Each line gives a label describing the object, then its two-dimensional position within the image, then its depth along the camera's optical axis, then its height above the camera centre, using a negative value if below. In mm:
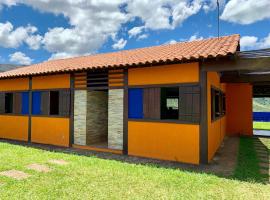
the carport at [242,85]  6586 +981
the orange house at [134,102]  7234 +10
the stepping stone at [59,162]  7242 -1773
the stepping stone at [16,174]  5875 -1771
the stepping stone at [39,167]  6461 -1768
